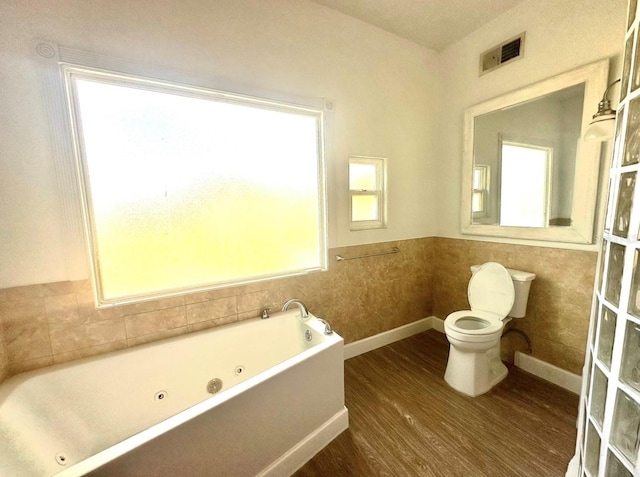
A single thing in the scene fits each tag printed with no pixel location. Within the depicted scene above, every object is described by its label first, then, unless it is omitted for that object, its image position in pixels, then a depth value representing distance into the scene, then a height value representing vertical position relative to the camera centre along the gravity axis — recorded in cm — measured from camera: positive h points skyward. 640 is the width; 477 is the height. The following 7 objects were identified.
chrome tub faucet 180 -72
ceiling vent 188 +115
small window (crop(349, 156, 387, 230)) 217 +12
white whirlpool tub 96 -95
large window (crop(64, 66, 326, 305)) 141 +16
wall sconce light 130 +39
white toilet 175 -88
